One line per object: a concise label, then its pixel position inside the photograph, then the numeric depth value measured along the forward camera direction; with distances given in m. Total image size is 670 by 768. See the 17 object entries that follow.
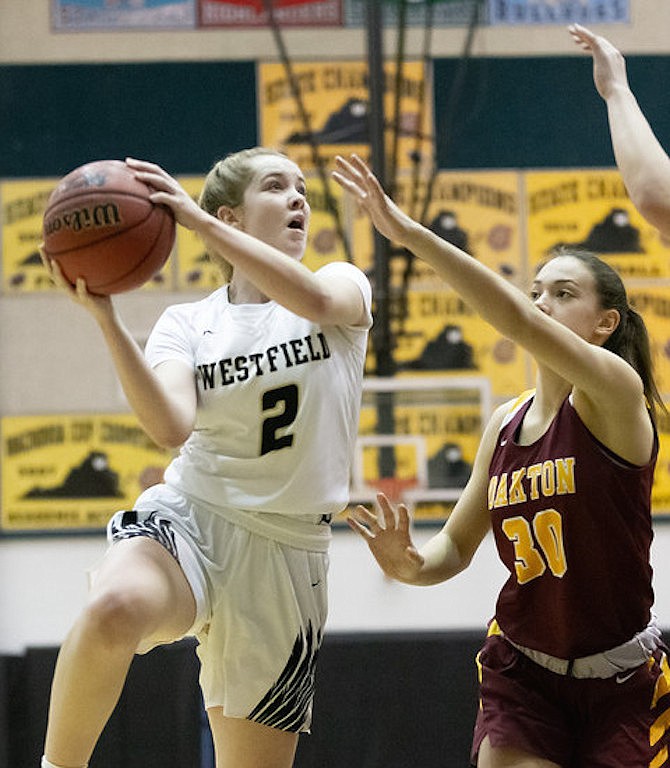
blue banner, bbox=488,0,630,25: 13.76
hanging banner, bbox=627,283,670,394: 13.50
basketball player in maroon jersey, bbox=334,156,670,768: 5.91
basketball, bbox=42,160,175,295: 6.03
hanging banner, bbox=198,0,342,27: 13.75
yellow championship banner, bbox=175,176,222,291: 13.57
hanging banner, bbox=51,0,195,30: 13.73
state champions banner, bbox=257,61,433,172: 13.67
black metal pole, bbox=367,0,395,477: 13.26
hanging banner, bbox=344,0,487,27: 13.70
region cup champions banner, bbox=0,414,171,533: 13.32
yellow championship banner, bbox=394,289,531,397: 13.39
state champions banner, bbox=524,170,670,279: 13.63
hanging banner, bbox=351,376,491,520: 13.21
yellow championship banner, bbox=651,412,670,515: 13.25
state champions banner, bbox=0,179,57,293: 13.53
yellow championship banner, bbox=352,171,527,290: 13.55
